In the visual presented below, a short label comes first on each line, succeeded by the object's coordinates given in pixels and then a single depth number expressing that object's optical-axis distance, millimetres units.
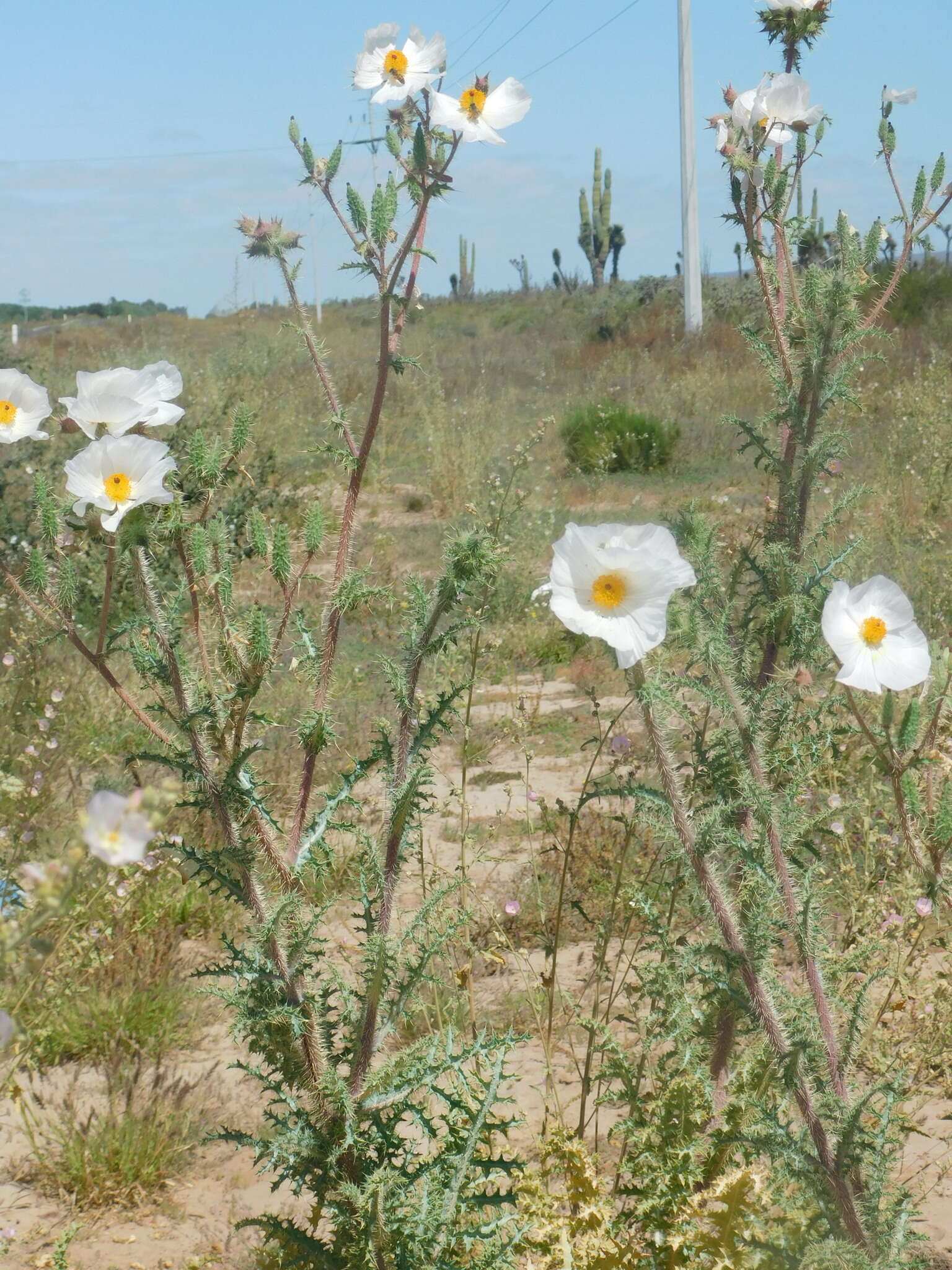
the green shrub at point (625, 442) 8898
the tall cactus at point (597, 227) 27375
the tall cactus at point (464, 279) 30781
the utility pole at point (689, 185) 14281
